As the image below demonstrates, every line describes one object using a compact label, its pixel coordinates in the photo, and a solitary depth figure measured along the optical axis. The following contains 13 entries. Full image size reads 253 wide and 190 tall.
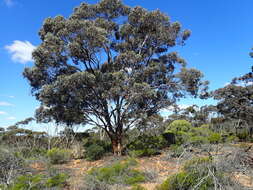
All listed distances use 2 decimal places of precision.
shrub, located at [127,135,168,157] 10.04
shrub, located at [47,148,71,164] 10.30
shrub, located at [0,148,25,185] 6.23
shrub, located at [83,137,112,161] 10.08
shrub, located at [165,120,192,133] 13.81
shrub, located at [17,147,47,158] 11.59
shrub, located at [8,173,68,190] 5.25
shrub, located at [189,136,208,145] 9.88
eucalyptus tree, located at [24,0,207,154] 8.74
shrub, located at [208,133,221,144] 10.47
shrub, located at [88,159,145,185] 5.95
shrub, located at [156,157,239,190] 3.97
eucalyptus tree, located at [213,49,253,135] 16.12
